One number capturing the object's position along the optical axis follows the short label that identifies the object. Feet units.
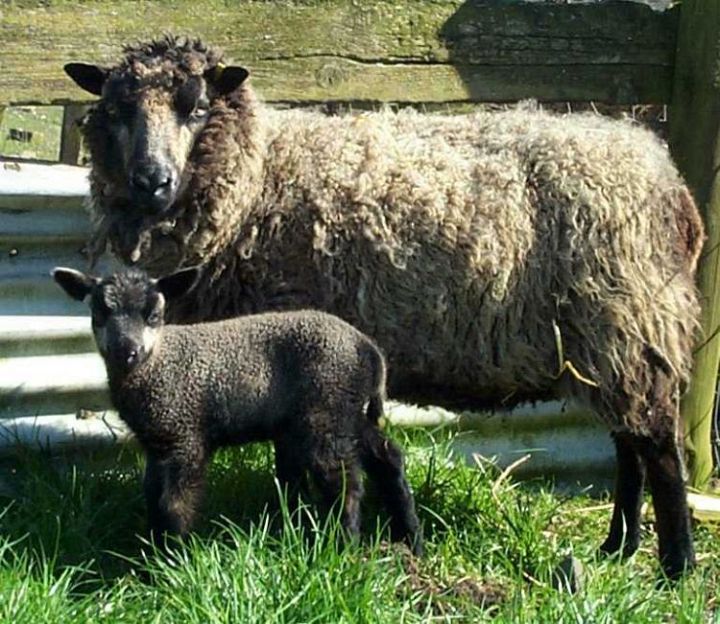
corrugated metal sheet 32.16
